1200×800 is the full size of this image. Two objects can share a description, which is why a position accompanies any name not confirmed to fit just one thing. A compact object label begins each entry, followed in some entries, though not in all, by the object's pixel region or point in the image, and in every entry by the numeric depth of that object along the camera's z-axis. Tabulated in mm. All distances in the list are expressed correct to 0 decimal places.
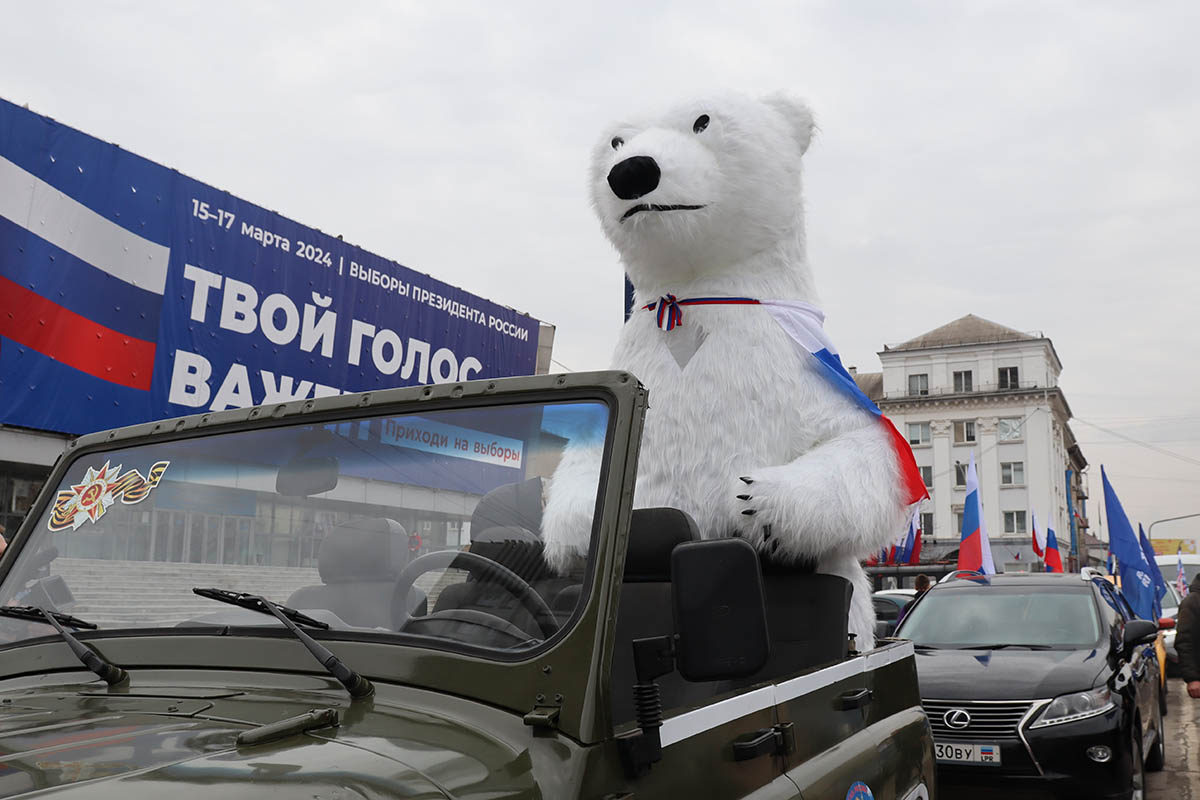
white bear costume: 3047
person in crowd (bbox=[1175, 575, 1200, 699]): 6488
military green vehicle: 1504
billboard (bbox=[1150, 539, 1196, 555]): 74700
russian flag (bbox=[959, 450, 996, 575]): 11820
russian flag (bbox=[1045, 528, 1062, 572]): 19688
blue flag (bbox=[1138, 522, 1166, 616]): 13203
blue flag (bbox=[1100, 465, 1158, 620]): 11906
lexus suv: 5441
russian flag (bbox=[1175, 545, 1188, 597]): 21195
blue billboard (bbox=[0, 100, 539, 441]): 9555
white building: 53312
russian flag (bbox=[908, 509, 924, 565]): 14200
